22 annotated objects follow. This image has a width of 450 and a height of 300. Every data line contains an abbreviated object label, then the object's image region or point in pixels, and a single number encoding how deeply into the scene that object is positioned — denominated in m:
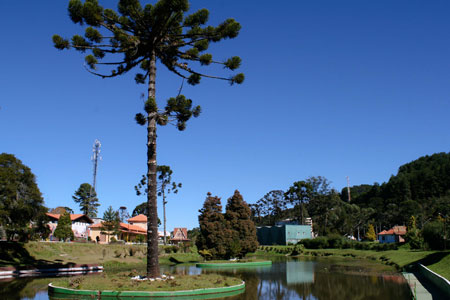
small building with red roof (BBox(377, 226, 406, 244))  74.56
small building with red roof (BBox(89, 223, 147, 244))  65.62
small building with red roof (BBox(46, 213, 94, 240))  59.12
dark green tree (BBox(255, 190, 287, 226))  99.50
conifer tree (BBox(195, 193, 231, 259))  37.84
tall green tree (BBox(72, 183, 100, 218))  93.75
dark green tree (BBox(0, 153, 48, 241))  27.58
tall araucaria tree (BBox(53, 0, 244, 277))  18.33
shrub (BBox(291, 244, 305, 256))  59.22
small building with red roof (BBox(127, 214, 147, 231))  83.50
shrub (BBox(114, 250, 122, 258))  42.89
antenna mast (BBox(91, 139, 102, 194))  83.12
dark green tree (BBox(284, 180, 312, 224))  87.69
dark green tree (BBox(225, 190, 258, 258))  38.44
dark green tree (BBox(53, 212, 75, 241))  49.47
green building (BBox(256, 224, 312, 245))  76.25
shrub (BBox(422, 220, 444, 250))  35.09
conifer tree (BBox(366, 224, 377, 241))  87.86
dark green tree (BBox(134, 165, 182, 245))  53.59
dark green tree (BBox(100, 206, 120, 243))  57.92
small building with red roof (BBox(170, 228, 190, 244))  89.35
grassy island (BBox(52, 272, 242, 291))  15.55
